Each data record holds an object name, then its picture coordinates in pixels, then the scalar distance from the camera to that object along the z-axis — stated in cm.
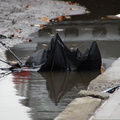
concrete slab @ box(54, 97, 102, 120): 1278
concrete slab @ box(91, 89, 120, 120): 1267
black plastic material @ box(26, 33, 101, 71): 1992
